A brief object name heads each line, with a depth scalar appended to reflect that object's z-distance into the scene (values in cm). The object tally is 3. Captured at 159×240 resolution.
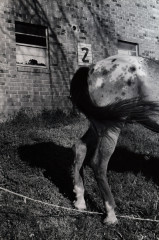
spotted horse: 380
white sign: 1072
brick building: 923
